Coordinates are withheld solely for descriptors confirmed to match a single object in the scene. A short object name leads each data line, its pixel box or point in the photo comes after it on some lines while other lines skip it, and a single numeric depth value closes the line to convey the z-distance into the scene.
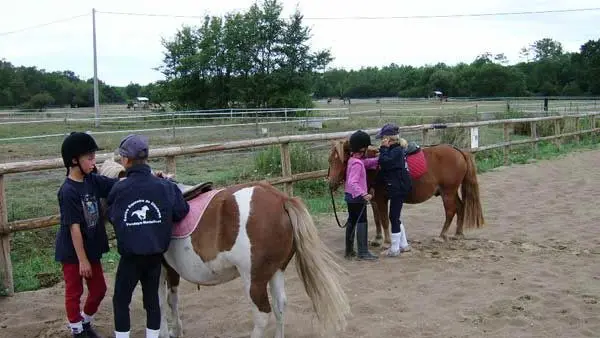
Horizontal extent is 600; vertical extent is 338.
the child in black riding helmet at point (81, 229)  3.37
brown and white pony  3.29
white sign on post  12.08
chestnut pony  6.05
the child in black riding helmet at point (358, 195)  5.46
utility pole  24.31
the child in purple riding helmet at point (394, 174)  5.71
